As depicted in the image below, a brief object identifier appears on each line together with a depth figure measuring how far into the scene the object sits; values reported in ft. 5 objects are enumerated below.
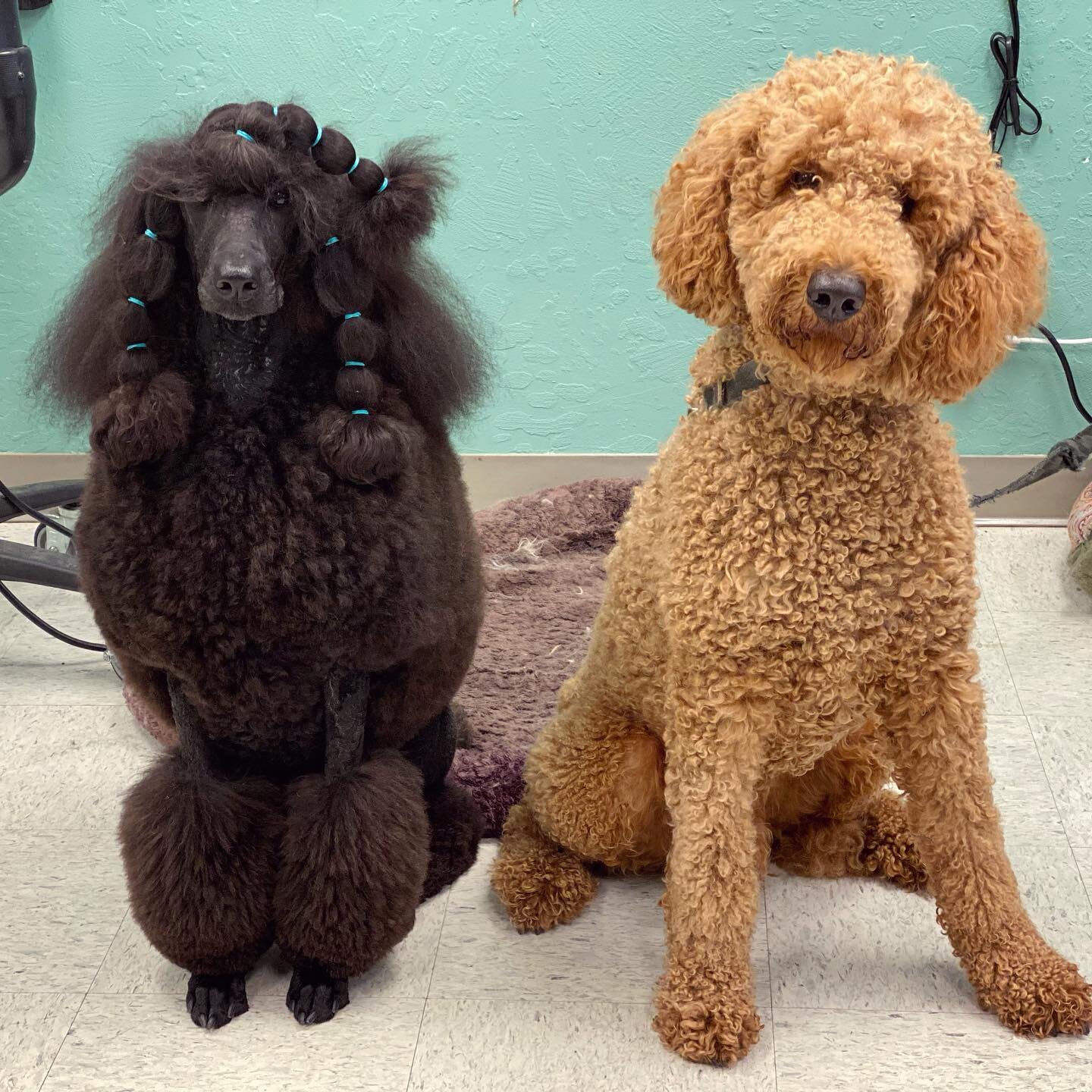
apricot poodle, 3.70
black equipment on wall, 5.68
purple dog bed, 6.08
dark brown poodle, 4.16
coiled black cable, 7.39
